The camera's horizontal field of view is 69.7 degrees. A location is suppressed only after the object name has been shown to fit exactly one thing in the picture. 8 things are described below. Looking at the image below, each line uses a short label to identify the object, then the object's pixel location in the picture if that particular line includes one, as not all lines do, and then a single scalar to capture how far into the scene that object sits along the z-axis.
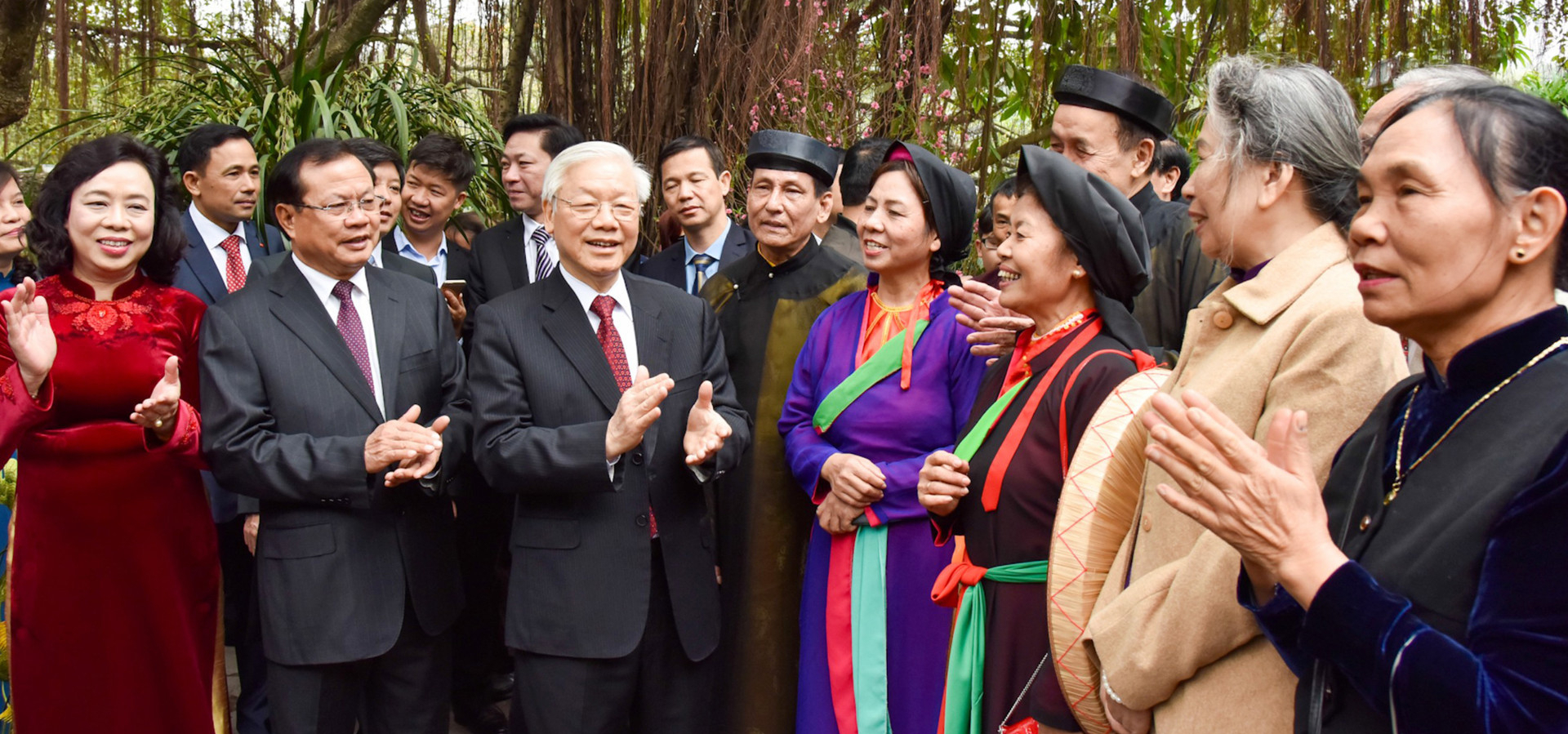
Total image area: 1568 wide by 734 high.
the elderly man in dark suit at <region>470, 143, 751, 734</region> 2.68
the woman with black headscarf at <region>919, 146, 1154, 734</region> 2.25
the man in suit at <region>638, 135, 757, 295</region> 4.12
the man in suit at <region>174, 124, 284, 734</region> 3.61
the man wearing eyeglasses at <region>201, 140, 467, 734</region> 2.70
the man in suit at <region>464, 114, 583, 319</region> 4.24
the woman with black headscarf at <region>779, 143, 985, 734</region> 2.76
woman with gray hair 1.57
